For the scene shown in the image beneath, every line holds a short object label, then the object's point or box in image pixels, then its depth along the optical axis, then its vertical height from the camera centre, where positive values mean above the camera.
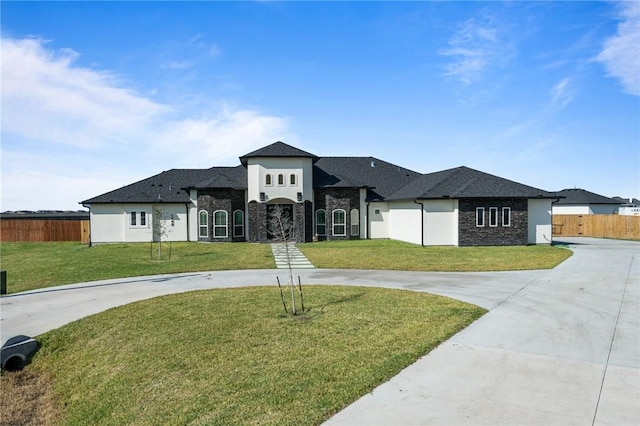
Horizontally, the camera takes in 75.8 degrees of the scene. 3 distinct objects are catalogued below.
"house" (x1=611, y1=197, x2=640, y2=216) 45.06 +0.24
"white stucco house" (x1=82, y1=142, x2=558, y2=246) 24.77 +0.53
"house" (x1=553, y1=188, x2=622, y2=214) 40.91 +0.74
